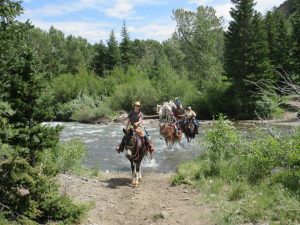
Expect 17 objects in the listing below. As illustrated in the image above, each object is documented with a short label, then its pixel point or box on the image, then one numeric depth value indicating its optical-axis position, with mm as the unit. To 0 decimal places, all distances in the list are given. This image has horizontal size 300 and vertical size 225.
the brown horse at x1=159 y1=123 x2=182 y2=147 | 21344
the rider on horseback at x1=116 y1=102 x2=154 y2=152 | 14508
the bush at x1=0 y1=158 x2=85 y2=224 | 8523
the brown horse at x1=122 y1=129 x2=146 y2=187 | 14359
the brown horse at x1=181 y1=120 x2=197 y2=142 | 21938
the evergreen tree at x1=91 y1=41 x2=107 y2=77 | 69062
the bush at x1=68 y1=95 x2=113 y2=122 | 47469
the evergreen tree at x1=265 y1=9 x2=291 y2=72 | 49375
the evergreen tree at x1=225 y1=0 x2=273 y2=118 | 44375
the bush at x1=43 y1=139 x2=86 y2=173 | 14953
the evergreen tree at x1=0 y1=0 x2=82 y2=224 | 8672
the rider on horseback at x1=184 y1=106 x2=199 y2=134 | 21953
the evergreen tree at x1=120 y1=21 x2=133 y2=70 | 70438
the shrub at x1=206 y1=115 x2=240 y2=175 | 14445
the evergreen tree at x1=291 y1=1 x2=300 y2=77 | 46869
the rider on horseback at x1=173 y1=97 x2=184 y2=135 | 22323
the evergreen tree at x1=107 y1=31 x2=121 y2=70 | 68250
